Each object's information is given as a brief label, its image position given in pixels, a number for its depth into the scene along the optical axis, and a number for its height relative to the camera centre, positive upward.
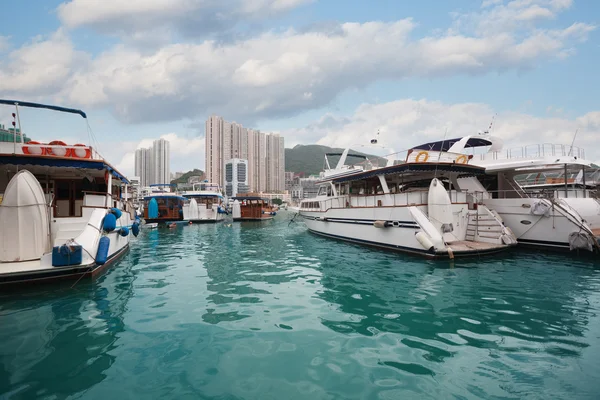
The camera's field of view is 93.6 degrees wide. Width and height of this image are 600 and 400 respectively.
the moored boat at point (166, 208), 33.31 -0.95
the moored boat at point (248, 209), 38.25 -1.19
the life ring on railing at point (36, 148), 9.14 +1.65
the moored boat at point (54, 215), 7.42 -0.45
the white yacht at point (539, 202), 12.18 -0.11
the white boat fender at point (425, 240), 10.95 -1.60
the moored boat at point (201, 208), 33.53 -0.91
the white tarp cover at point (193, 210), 33.47 -1.14
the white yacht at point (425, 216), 11.67 -0.78
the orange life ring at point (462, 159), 15.07 +2.20
